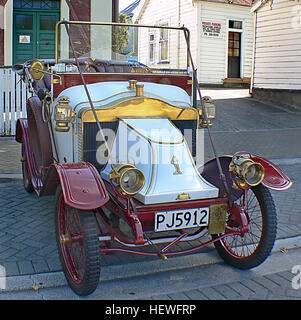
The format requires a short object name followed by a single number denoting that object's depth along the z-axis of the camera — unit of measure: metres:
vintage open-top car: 3.05
